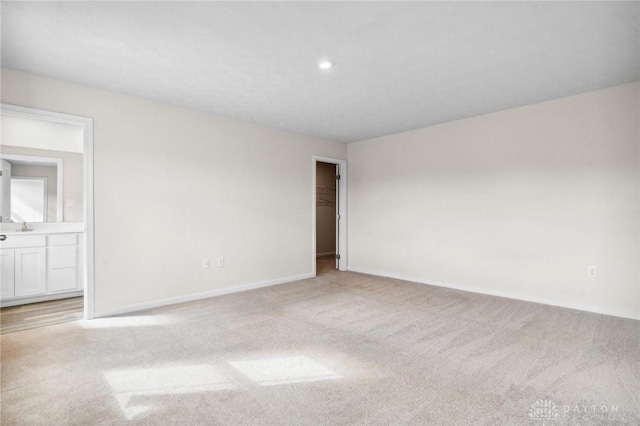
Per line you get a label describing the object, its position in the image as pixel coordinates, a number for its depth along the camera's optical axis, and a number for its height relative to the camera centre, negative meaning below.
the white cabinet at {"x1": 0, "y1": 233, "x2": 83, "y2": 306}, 3.83 -0.68
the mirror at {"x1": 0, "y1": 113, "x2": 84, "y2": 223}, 4.35 +0.58
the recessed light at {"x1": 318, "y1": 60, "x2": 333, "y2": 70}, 2.77 +1.35
